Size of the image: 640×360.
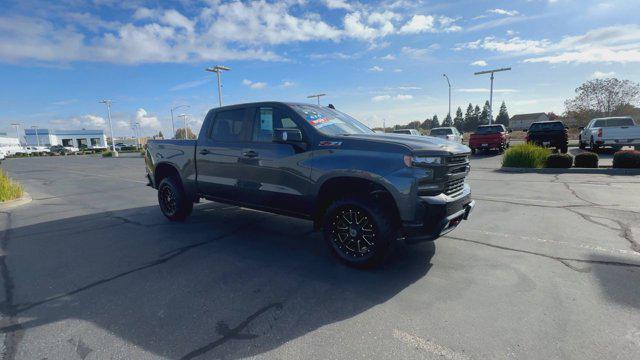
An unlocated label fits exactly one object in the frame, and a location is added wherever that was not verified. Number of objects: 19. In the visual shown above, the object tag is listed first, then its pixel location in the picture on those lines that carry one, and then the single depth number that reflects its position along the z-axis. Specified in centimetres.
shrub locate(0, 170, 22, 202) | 936
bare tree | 4819
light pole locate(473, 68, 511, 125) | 3234
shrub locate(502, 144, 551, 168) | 1277
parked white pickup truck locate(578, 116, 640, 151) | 1559
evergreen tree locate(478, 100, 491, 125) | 10320
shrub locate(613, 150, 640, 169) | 1085
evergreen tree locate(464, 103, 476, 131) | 10750
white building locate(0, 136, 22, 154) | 5814
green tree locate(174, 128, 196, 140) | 6152
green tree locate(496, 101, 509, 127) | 11571
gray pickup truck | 363
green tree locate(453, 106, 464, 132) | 11053
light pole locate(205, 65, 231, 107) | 3303
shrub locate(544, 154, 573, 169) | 1212
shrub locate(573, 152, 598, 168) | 1177
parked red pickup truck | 1983
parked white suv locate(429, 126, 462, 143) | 1992
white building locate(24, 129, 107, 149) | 9879
